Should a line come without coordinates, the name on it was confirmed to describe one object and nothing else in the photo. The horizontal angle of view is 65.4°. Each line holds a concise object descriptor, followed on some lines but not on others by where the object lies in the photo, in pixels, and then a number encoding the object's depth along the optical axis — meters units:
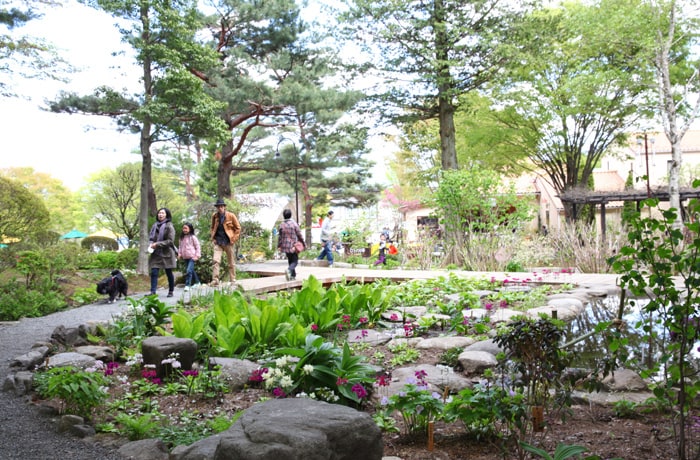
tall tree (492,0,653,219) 16.91
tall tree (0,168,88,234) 36.09
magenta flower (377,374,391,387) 2.93
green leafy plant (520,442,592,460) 2.03
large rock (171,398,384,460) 2.07
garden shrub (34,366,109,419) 3.31
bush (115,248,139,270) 16.80
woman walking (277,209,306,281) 10.30
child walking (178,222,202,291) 9.81
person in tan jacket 10.12
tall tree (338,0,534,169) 15.09
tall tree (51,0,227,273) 13.82
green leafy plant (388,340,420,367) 4.47
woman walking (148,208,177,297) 8.64
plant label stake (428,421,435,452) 2.64
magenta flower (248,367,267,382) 3.67
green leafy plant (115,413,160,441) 3.04
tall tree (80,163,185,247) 24.66
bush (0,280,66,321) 7.62
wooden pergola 17.83
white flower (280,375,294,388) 3.24
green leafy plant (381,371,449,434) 2.69
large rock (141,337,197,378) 4.16
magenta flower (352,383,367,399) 3.02
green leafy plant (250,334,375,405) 3.25
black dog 9.02
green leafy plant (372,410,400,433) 2.92
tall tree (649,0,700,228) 16.66
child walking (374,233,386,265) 15.22
